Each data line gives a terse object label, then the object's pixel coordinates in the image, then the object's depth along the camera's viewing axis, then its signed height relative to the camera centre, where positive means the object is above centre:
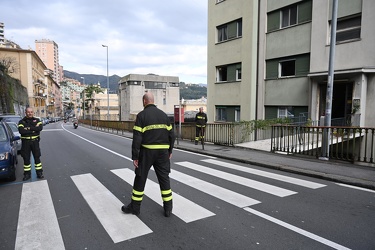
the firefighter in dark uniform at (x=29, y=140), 6.67 -0.91
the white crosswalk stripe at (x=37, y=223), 3.40 -1.85
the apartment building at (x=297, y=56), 12.26 +3.03
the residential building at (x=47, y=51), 168.00 +36.55
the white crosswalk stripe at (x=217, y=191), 4.87 -1.85
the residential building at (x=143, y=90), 57.26 +3.71
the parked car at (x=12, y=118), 15.58 -0.81
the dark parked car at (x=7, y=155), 6.12 -1.24
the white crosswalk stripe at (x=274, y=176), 6.11 -1.90
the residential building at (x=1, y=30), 137.24 +41.39
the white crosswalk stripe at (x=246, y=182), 5.51 -1.87
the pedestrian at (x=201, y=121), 13.18 -0.75
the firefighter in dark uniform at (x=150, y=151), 4.12 -0.74
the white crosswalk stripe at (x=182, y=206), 4.22 -1.84
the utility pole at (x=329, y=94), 8.59 +0.47
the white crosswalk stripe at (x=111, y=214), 3.68 -1.84
